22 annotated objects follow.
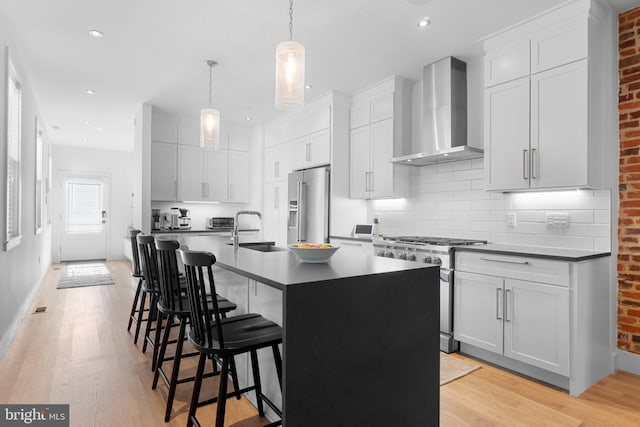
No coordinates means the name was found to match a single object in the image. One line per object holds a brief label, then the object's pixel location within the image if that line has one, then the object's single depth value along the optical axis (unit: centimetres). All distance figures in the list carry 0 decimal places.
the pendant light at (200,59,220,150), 379
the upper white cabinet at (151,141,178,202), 597
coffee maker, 622
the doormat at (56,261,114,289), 616
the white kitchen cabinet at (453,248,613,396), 254
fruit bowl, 203
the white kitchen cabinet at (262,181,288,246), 595
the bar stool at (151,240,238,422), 213
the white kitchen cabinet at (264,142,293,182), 589
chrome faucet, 276
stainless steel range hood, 384
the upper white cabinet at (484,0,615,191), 278
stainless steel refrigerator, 491
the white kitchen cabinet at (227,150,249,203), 676
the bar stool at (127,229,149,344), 346
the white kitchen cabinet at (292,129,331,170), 499
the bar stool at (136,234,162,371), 269
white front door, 893
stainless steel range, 324
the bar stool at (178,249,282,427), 166
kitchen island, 149
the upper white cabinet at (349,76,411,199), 442
